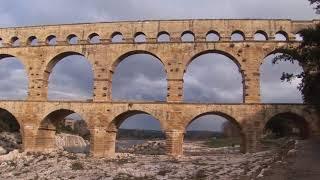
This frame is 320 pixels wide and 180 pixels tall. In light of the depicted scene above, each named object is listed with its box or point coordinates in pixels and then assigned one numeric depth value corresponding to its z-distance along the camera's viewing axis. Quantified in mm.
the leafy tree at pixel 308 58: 18594
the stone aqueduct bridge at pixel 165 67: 31219
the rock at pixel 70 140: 60531
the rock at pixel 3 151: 35831
